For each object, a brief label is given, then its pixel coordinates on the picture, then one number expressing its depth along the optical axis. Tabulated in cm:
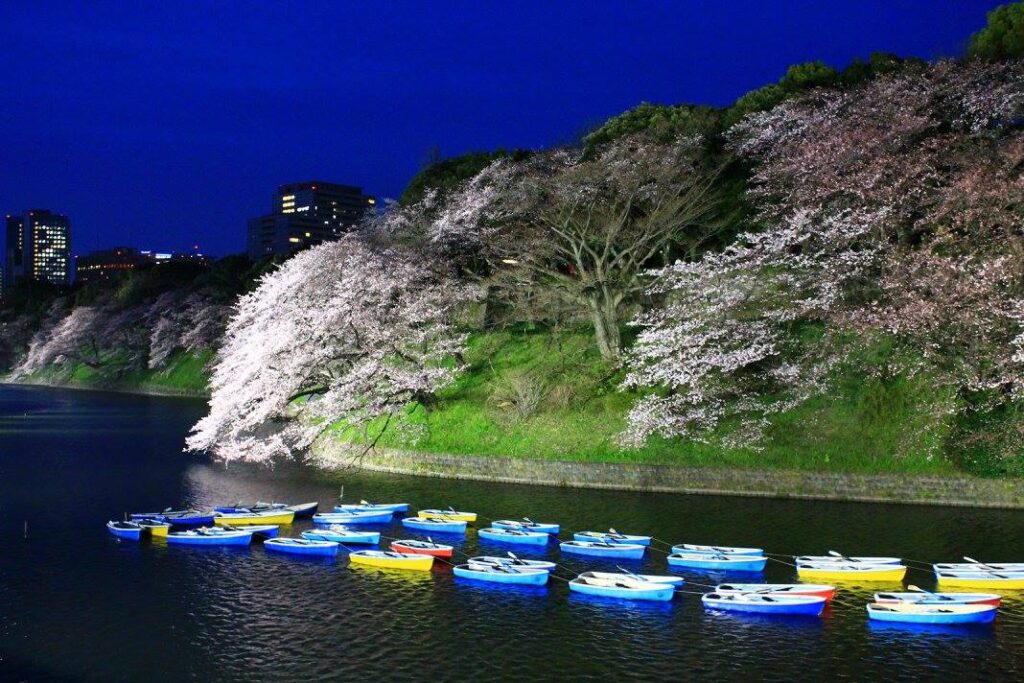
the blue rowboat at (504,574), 2072
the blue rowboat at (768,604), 1809
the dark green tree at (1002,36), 3775
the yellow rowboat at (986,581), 1970
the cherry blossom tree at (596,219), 3875
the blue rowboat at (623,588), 1920
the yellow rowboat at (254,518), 2681
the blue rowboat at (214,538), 2467
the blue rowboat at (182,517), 2678
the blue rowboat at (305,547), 2380
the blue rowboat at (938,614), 1755
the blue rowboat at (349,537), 2450
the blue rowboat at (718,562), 2159
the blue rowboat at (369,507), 2811
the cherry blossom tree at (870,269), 2750
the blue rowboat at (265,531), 2528
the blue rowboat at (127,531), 2516
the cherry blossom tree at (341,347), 3609
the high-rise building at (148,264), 10334
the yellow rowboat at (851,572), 2036
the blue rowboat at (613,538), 2338
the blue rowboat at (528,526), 2516
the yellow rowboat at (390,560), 2216
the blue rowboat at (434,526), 2598
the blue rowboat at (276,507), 2792
